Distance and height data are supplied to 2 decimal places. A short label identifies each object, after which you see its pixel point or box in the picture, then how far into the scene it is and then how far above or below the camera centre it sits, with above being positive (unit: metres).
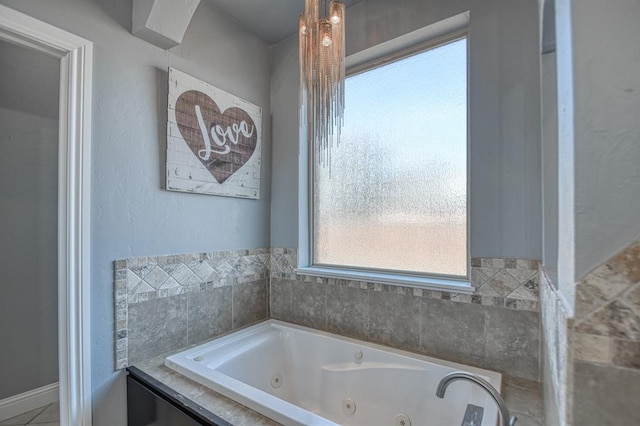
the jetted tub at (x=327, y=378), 1.35 -0.93
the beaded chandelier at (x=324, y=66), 1.47 +0.75
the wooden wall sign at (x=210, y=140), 1.84 +0.51
